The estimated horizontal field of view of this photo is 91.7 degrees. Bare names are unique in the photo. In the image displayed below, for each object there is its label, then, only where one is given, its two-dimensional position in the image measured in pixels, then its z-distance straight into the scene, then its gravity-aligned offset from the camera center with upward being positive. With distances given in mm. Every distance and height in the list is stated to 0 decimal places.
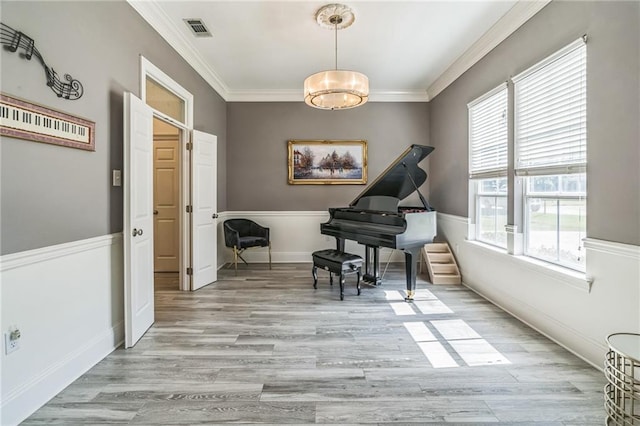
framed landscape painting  5469 +803
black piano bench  3691 -686
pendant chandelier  2946 +1276
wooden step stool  4285 -811
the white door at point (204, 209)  3992 -24
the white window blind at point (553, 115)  2361 +795
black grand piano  3449 -138
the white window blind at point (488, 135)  3371 +864
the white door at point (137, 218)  2461 -96
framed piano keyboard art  1622 +488
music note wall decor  1628 +844
